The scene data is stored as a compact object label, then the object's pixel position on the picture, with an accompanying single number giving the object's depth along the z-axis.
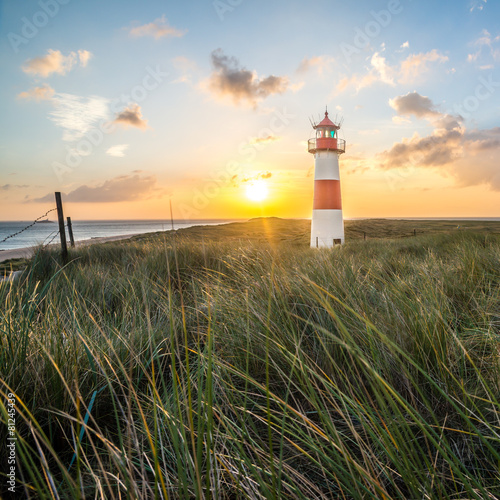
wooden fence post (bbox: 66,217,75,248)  9.36
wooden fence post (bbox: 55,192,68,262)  6.45
